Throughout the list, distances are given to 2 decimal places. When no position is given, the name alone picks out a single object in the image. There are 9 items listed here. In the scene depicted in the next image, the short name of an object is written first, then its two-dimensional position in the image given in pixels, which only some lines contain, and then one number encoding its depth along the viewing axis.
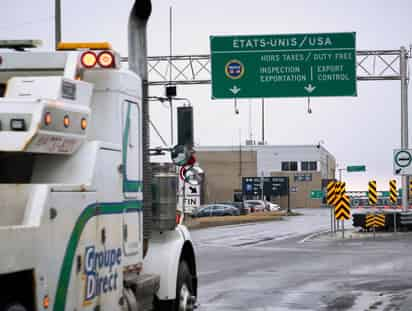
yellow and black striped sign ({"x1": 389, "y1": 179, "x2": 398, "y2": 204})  53.41
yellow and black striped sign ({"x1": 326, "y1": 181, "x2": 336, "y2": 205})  40.09
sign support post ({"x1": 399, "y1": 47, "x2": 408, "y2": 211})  37.56
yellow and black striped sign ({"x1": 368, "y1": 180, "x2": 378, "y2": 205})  43.98
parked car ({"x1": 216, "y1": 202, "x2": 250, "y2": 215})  74.17
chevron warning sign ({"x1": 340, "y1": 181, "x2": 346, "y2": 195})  38.81
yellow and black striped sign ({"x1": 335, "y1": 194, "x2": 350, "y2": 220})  38.72
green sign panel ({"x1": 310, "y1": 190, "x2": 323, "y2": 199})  92.99
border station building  123.69
